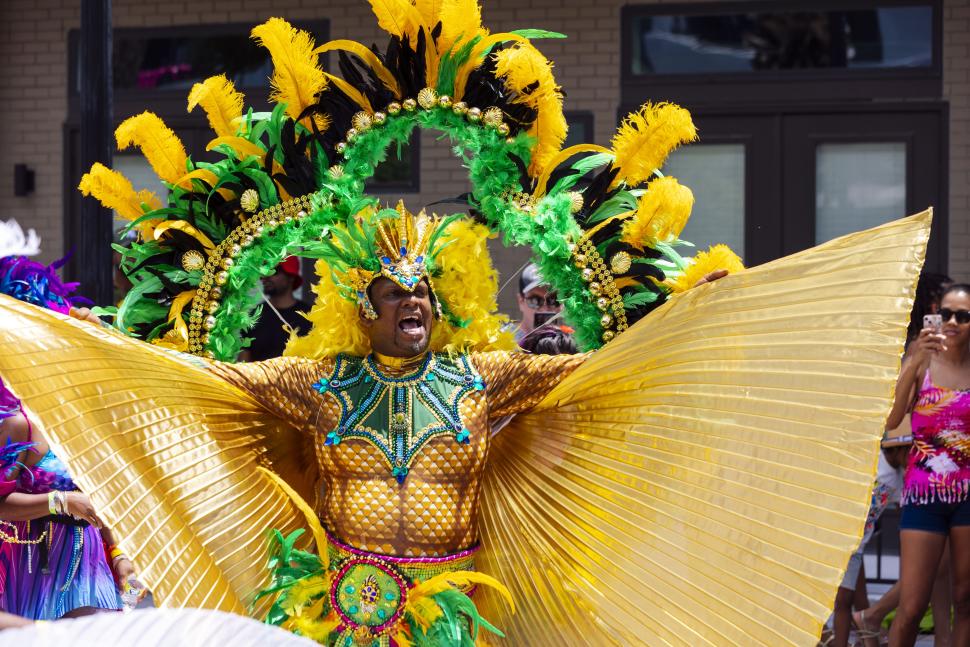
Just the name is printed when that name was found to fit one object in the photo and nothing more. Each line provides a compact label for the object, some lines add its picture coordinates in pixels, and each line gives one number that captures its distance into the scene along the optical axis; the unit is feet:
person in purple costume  27.04
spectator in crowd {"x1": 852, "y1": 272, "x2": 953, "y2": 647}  37.11
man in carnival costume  20.61
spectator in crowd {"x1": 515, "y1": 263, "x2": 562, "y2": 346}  34.06
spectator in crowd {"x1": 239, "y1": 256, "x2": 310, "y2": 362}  40.57
